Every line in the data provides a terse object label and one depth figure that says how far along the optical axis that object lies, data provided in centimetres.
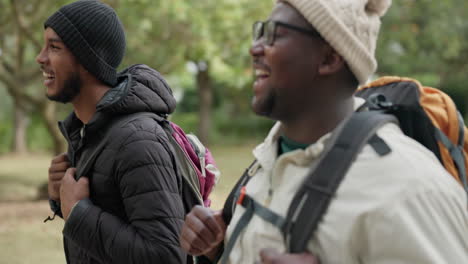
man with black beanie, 253
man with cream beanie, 147
